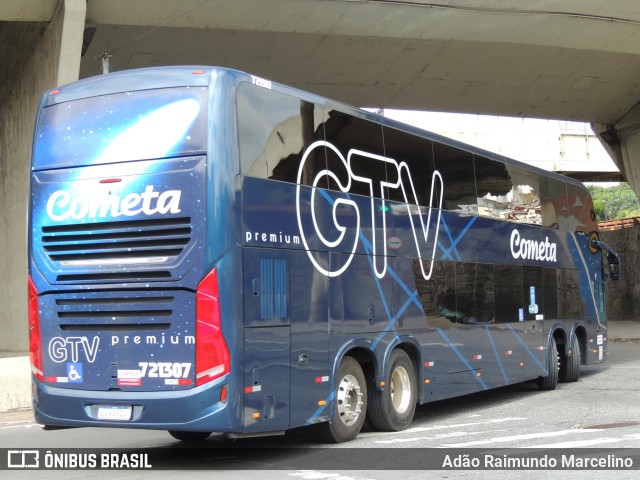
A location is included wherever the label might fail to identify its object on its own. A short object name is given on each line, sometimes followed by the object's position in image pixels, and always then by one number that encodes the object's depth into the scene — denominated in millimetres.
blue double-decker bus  8797
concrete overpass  19078
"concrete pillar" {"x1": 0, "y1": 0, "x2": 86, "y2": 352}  17469
